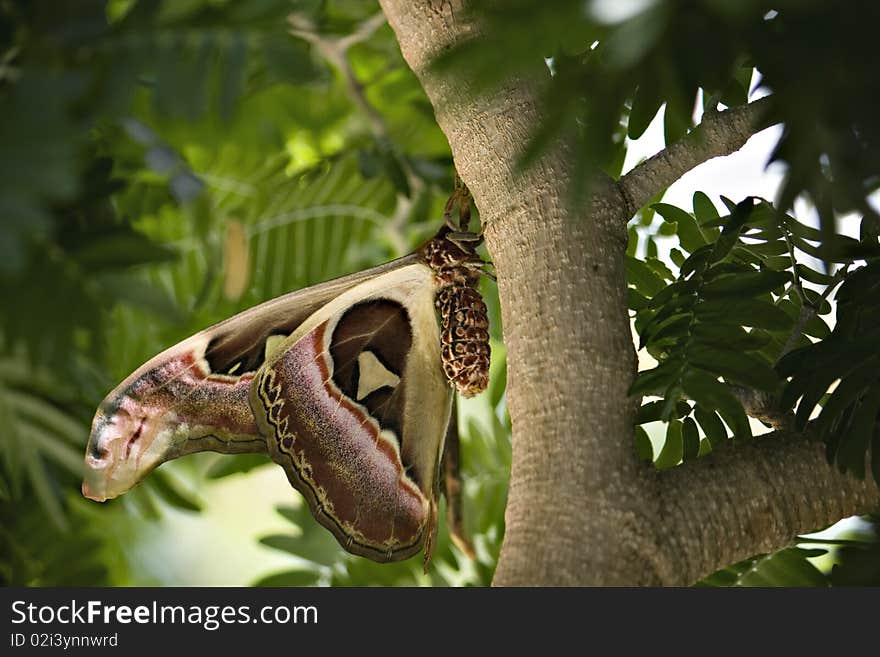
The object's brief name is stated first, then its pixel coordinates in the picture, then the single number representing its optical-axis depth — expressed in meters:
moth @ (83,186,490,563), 0.77
